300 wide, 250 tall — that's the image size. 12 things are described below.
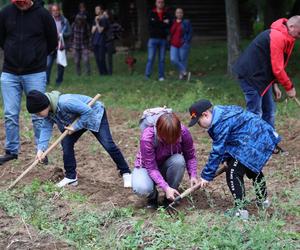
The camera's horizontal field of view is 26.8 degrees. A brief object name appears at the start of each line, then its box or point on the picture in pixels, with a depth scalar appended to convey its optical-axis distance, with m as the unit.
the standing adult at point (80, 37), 15.51
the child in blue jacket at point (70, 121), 5.70
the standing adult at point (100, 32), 15.59
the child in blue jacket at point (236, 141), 4.82
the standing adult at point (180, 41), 14.48
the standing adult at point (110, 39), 15.62
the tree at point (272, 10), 18.51
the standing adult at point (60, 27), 13.74
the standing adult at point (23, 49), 6.66
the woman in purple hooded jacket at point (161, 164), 5.14
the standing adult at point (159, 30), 13.95
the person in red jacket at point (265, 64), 6.65
